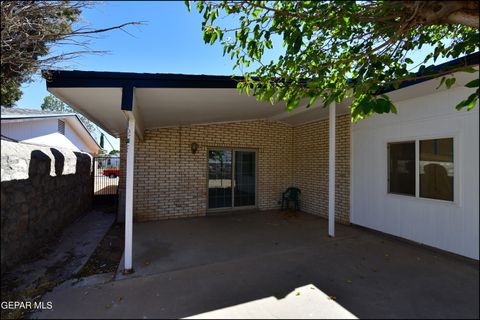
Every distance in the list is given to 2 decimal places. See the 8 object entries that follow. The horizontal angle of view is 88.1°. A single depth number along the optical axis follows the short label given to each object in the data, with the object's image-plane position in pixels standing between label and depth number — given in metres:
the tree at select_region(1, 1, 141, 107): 4.23
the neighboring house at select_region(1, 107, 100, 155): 5.59
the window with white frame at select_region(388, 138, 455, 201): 4.08
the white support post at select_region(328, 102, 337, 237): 5.03
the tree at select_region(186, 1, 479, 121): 2.40
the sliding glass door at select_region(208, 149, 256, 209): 7.18
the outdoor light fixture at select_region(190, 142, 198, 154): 6.82
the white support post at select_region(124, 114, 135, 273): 3.44
